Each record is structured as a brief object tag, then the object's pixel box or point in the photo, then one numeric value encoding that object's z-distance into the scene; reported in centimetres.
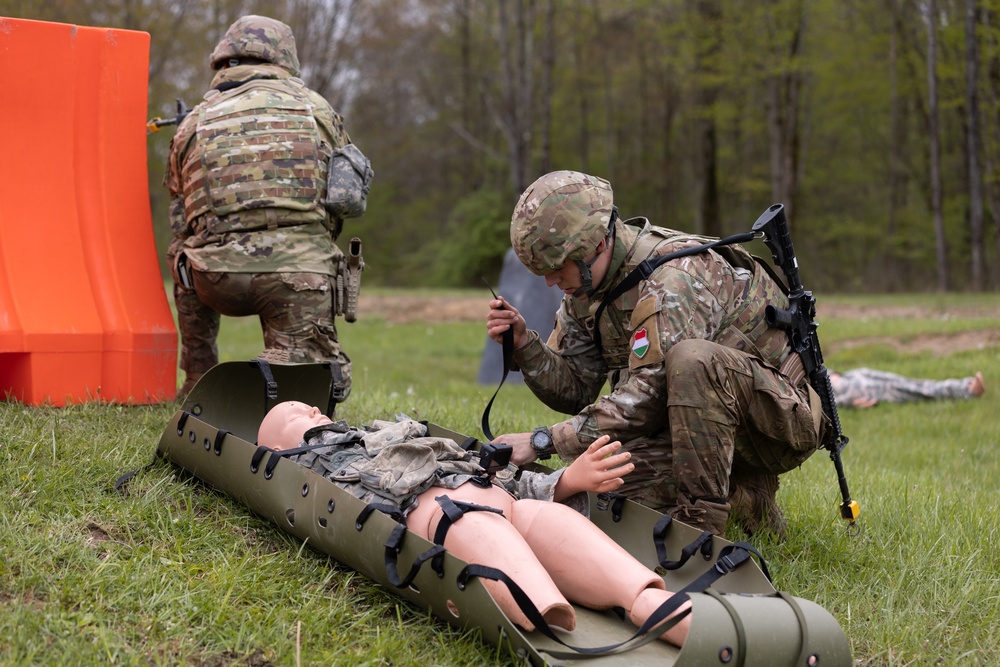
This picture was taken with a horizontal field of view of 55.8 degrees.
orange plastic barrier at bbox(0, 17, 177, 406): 503
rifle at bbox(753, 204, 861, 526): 394
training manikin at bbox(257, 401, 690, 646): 280
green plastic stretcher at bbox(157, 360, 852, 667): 256
